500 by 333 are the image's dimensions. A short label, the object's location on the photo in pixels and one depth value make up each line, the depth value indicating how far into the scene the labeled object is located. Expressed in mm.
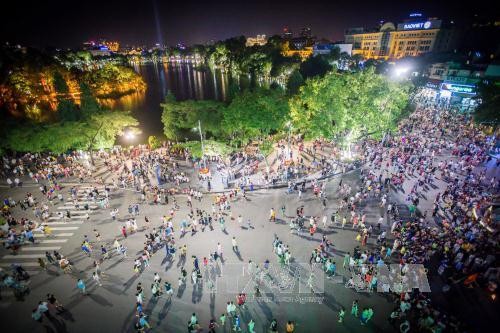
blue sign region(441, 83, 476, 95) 45019
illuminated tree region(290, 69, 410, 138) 27125
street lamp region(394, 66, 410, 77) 61900
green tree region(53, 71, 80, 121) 38625
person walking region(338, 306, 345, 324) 12741
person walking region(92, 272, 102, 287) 15357
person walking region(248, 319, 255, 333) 12367
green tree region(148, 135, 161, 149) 38875
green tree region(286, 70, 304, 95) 55266
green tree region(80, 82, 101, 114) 39506
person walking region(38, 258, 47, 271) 16547
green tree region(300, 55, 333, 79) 77750
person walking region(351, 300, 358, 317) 13087
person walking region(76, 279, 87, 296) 14711
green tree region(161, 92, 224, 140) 35812
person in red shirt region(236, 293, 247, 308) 13844
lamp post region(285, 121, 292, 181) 32828
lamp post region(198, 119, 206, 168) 29341
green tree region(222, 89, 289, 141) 33125
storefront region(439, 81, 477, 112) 44662
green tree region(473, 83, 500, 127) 31109
